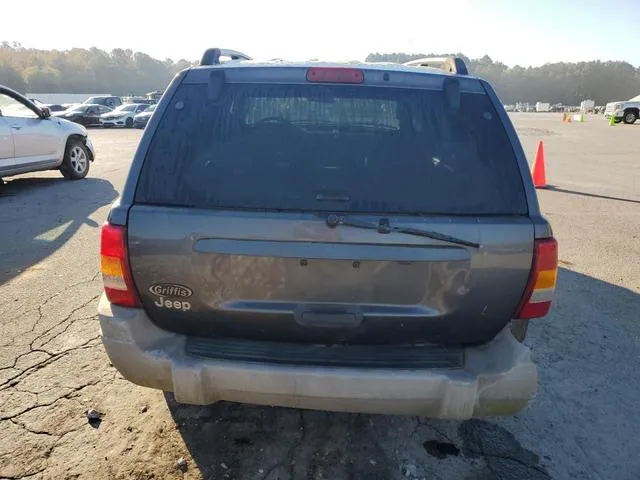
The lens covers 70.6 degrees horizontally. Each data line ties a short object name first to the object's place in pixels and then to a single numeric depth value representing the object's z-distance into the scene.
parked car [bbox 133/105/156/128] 28.00
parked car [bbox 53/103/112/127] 28.61
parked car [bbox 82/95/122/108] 33.09
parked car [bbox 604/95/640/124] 33.00
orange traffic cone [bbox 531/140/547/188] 9.95
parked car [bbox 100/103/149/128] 28.56
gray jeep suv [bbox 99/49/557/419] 1.95
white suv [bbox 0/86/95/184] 8.20
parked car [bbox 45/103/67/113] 32.65
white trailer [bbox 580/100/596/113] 73.68
